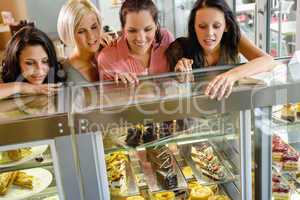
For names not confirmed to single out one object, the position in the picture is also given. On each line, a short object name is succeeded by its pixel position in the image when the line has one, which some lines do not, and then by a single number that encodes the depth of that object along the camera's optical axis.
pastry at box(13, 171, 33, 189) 1.39
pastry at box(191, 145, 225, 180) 1.46
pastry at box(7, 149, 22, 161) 1.23
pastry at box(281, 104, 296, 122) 1.38
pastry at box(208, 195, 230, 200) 1.44
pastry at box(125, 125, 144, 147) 1.26
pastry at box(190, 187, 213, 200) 1.44
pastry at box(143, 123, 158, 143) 1.27
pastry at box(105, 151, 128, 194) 1.37
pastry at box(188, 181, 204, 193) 1.47
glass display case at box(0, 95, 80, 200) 0.96
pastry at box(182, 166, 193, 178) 1.49
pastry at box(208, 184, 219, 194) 1.49
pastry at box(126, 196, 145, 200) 1.41
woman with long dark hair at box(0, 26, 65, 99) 1.27
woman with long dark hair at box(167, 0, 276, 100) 1.40
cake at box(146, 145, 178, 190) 1.42
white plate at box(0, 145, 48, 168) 1.24
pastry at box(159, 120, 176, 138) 1.26
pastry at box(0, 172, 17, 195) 1.37
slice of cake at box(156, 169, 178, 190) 1.42
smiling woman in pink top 1.39
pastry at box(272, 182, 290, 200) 1.47
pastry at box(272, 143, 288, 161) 1.48
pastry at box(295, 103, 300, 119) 1.47
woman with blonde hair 1.58
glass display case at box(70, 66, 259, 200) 1.00
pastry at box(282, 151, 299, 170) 1.50
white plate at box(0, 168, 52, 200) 1.36
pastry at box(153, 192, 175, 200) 1.44
